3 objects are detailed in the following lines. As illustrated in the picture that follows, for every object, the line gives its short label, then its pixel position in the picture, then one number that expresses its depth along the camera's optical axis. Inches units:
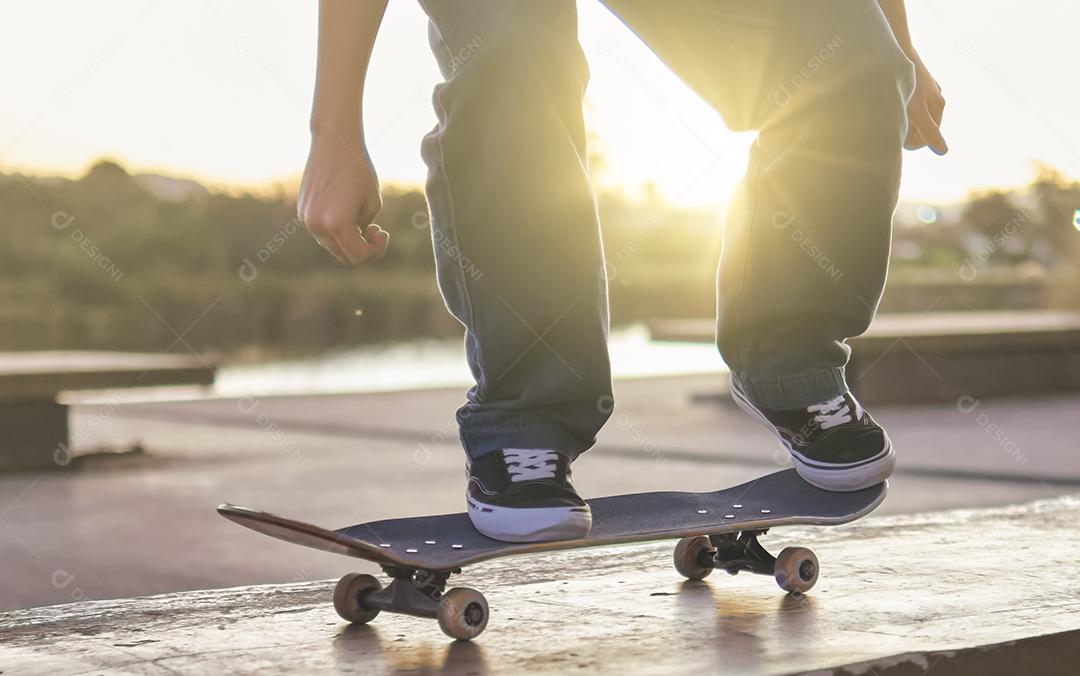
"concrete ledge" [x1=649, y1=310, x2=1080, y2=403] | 372.4
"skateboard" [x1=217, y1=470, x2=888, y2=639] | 100.5
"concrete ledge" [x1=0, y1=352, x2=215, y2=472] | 240.6
